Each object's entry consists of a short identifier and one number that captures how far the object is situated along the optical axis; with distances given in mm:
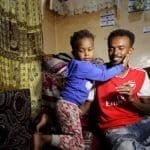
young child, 1725
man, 1712
